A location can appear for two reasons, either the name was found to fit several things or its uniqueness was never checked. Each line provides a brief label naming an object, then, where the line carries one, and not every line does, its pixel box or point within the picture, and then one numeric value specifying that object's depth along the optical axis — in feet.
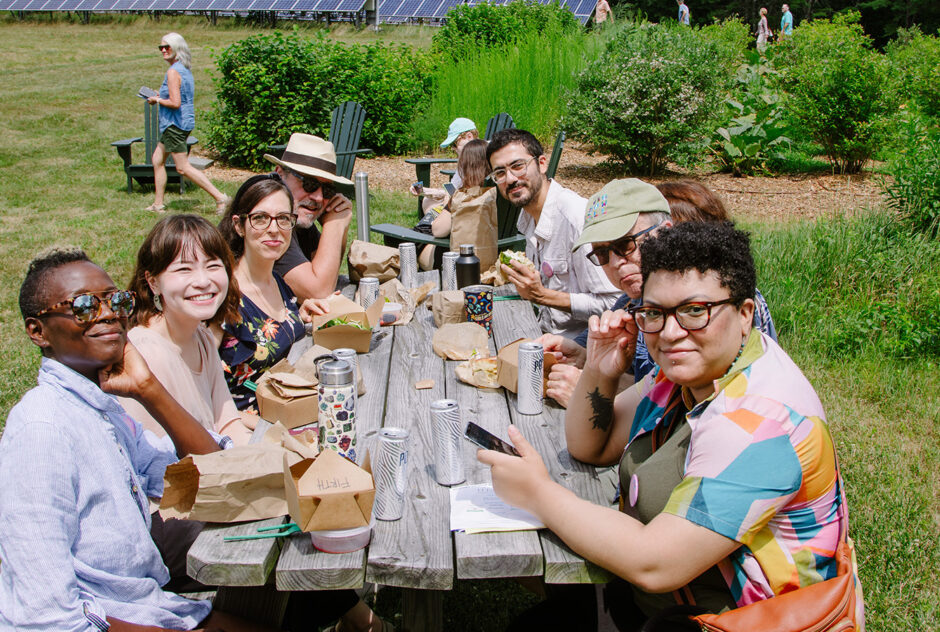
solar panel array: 92.38
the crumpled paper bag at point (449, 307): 11.10
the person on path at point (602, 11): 66.08
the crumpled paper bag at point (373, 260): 13.80
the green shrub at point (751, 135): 34.45
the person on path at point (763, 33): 77.26
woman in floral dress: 10.44
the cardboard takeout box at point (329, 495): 5.52
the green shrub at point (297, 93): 33.99
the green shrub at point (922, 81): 31.81
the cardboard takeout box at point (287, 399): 7.97
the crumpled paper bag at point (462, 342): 9.93
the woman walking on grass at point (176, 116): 28.66
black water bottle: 12.06
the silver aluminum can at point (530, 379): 8.02
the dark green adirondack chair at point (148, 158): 32.14
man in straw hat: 13.53
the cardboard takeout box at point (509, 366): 8.63
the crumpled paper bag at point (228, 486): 5.96
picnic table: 5.63
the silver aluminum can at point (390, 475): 6.13
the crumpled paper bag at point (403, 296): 11.91
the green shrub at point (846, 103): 32.17
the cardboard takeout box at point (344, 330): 10.03
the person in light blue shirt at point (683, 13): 78.57
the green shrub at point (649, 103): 32.17
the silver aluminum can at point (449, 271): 12.67
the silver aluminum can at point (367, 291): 11.68
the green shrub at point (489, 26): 44.45
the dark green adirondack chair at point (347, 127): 26.84
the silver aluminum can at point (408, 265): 13.65
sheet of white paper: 6.00
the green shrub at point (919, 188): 18.89
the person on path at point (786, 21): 77.93
